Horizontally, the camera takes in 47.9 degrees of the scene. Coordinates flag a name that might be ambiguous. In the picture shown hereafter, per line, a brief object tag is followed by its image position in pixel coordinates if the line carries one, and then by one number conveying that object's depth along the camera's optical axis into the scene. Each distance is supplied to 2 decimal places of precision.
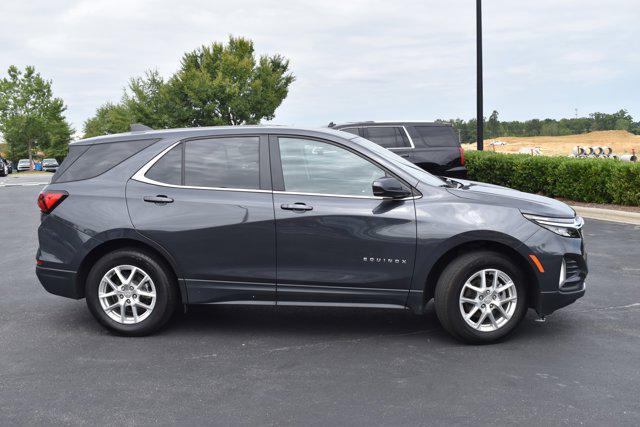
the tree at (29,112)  74.94
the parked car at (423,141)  14.63
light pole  20.88
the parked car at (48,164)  73.12
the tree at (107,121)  73.75
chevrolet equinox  5.51
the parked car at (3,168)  50.94
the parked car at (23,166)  74.71
